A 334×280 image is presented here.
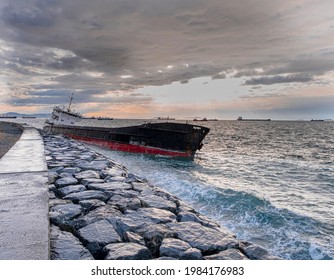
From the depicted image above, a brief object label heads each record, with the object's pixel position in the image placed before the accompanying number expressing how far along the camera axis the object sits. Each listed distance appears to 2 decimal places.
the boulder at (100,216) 3.56
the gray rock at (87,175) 5.95
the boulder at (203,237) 3.19
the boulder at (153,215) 3.84
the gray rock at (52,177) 5.47
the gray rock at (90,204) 4.11
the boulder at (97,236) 2.97
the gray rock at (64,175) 5.94
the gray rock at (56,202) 4.12
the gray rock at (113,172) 6.48
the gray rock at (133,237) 3.13
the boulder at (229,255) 2.93
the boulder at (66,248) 2.69
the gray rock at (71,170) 6.45
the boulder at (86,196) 4.48
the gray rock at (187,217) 4.07
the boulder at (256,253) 3.06
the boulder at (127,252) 2.76
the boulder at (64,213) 3.46
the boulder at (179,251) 2.88
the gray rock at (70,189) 4.79
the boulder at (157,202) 4.52
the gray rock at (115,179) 6.01
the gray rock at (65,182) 5.28
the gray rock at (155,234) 3.10
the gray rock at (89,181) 5.51
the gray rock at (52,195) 4.47
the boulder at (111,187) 5.10
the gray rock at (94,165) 7.20
